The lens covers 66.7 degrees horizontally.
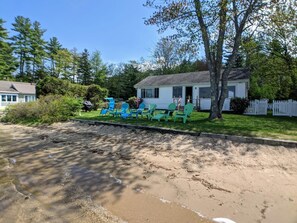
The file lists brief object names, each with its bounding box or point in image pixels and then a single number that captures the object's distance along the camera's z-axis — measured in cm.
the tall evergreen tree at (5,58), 4069
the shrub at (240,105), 1590
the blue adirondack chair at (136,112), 1249
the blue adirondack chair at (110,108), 1485
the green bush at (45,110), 1404
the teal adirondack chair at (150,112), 1200
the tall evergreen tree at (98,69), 4762
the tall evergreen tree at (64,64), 4522
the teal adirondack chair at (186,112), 1027
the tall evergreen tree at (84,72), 4878
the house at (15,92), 3538
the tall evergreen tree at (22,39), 4419
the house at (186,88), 1794
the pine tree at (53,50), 4714
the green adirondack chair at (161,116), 1086
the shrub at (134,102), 2398
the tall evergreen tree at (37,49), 4575
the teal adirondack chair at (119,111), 1321
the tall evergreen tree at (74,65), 4734
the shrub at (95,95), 2188
